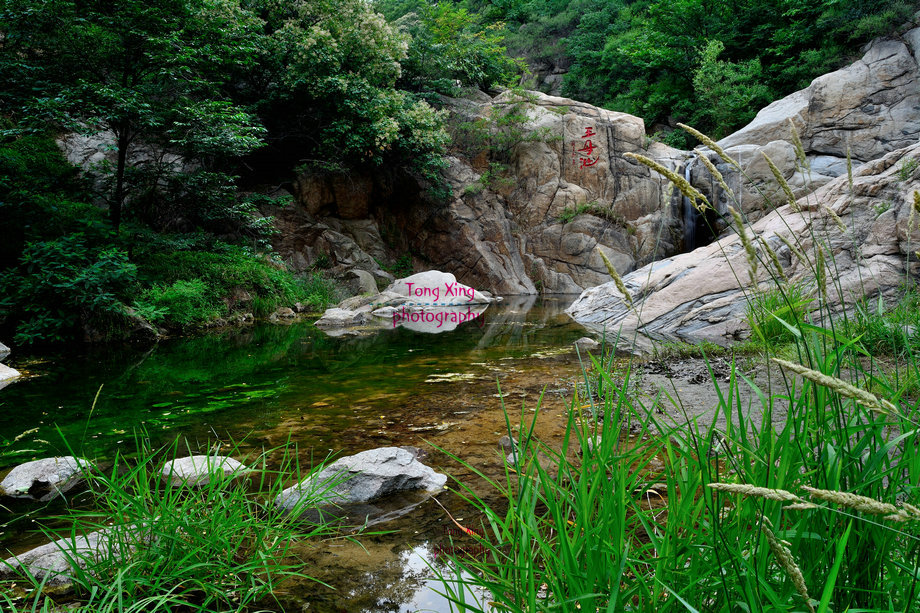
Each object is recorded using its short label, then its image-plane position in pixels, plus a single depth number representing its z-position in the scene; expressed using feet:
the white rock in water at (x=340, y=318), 31.17
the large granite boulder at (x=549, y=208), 56.49
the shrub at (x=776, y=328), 12.44
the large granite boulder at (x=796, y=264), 15.53
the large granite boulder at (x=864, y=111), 46.11
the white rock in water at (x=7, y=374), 15.70
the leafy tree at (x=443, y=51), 55.72
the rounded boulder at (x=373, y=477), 7.22
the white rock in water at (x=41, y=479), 7.65
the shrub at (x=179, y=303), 25.03
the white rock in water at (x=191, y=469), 7.27
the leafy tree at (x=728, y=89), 58.85
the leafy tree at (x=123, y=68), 24.02
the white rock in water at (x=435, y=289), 44.07
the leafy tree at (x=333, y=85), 41.75
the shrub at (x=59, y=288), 21.98
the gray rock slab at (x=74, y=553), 4.79
